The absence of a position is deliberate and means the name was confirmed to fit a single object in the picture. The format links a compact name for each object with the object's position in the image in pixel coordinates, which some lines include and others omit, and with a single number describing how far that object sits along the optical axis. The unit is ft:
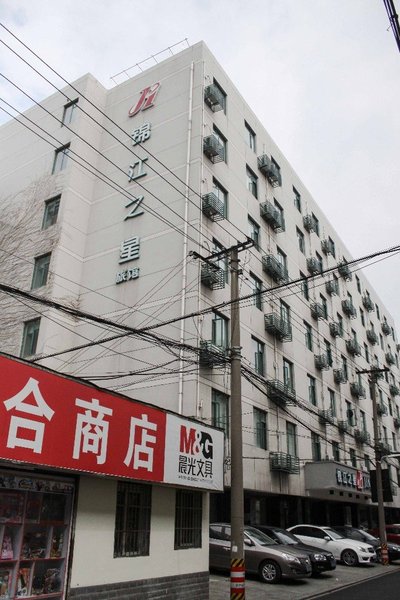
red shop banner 24.39
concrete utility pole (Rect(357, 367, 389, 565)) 68.40
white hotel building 68.03
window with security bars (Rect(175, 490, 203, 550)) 36.65
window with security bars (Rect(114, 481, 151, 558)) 31.40
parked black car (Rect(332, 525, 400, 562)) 72.54
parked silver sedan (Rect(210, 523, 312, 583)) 47.01
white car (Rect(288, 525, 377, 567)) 63.98
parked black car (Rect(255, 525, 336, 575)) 51.53
